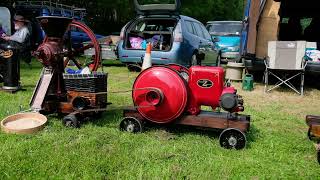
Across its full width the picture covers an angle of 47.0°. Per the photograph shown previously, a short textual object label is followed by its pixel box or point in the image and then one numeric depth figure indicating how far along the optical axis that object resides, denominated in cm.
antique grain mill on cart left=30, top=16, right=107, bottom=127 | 508
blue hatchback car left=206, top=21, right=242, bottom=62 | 1411
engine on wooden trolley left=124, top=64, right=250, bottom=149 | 454
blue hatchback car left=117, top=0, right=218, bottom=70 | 966
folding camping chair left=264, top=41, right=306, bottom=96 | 796
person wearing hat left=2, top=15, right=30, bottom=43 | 880
